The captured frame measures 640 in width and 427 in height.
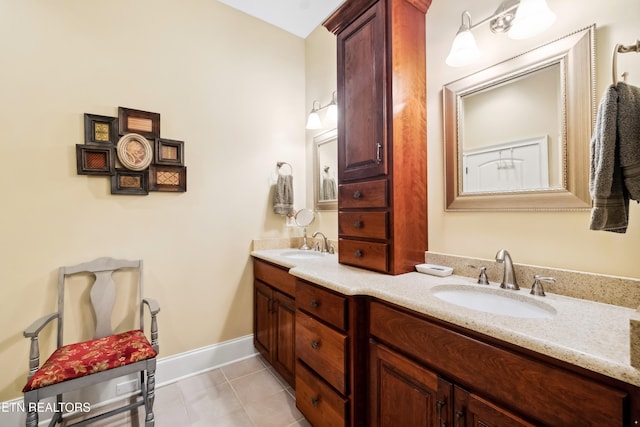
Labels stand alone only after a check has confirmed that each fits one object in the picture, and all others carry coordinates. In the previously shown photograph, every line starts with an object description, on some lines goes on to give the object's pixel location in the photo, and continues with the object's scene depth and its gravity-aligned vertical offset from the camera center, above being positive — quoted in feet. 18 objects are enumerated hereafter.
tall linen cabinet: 4.55 +1.48
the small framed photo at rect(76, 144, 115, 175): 5.41 +1.21
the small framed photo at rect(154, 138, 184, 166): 6.22 +1.56
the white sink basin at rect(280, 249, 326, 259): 7.31 -1.17
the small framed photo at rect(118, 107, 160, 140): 5.84 +2.17
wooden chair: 4.02 -2.42
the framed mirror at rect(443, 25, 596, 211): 3.36 +1.19
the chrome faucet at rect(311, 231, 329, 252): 7.42 -0.89
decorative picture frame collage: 5.54 +1.40
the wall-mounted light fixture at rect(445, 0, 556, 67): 3.37 +2.59
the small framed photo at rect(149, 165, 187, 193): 6.19 +0.91
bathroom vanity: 2.06 -1.53
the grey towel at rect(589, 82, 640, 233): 2.28 +0.45
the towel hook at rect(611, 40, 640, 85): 2.27 +1.41
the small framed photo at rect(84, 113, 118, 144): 5.49 +1.88
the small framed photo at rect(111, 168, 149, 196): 5.75 +0.76
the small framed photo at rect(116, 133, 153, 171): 5.72 +1.45
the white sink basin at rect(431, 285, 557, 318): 3.28 -1.26
